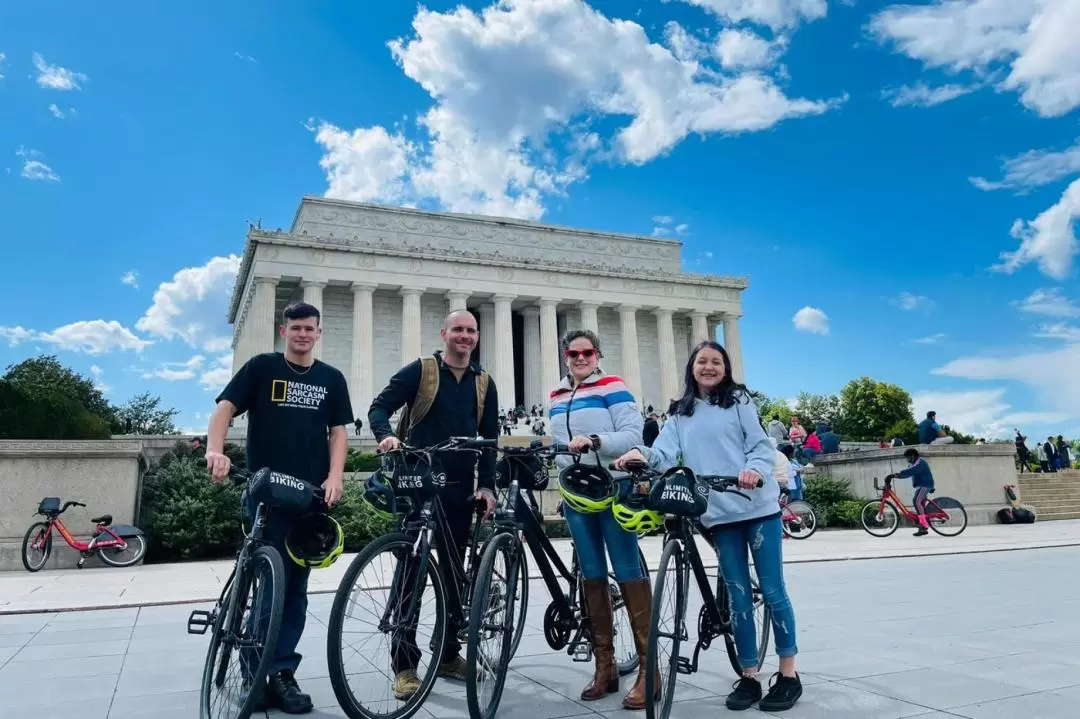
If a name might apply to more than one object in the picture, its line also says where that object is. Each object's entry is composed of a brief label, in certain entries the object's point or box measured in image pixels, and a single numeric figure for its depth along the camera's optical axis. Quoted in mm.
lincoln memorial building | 48281
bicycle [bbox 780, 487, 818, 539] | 15719
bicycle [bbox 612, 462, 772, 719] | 3768
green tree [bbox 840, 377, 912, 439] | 71375
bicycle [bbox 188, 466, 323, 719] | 3689
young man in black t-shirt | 4336
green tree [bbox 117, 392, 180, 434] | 57375
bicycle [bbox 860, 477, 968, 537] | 15844
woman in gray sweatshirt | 4297
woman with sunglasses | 4469
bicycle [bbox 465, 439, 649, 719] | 3811
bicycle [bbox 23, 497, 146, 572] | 12242
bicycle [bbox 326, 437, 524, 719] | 3719
